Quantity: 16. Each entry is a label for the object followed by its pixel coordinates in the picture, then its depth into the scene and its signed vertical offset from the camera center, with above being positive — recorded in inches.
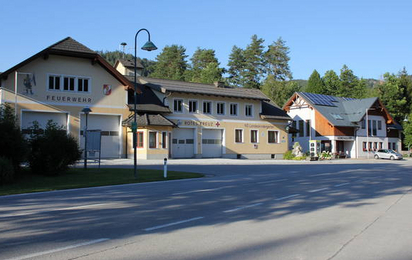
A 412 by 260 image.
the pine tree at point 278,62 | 3511.3 +748.0
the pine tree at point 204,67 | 3006.9 +660.3
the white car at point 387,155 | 2120.3 -22.4
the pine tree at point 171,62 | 3597.4 +774.6
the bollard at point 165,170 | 801.2 -38.7
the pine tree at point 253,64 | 3430.1 +716.9
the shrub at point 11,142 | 711.1 +14.9
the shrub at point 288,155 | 1810.5 -19.9
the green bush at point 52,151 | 776.3 -1.2
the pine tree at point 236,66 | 3437.5 +708.6
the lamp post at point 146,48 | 797.2 +197.7
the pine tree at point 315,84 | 3356.3 +537.8
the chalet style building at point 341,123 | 2218.3 +153.6
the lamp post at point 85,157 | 916.0 -14.6
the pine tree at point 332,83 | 3420.3 +557.1
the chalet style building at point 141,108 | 1312.7 +155.7
